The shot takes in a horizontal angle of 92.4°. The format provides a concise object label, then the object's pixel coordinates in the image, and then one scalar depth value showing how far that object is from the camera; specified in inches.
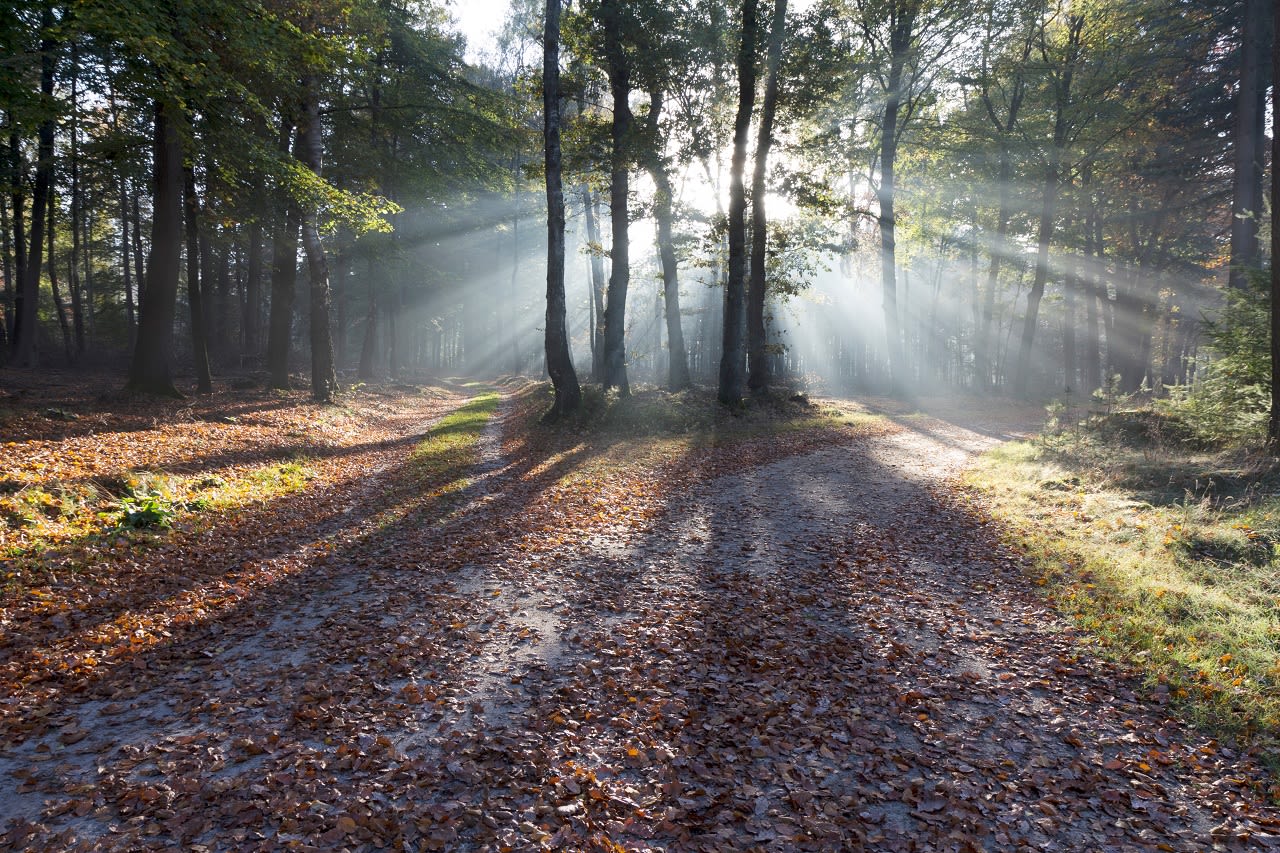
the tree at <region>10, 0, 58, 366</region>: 756.0
